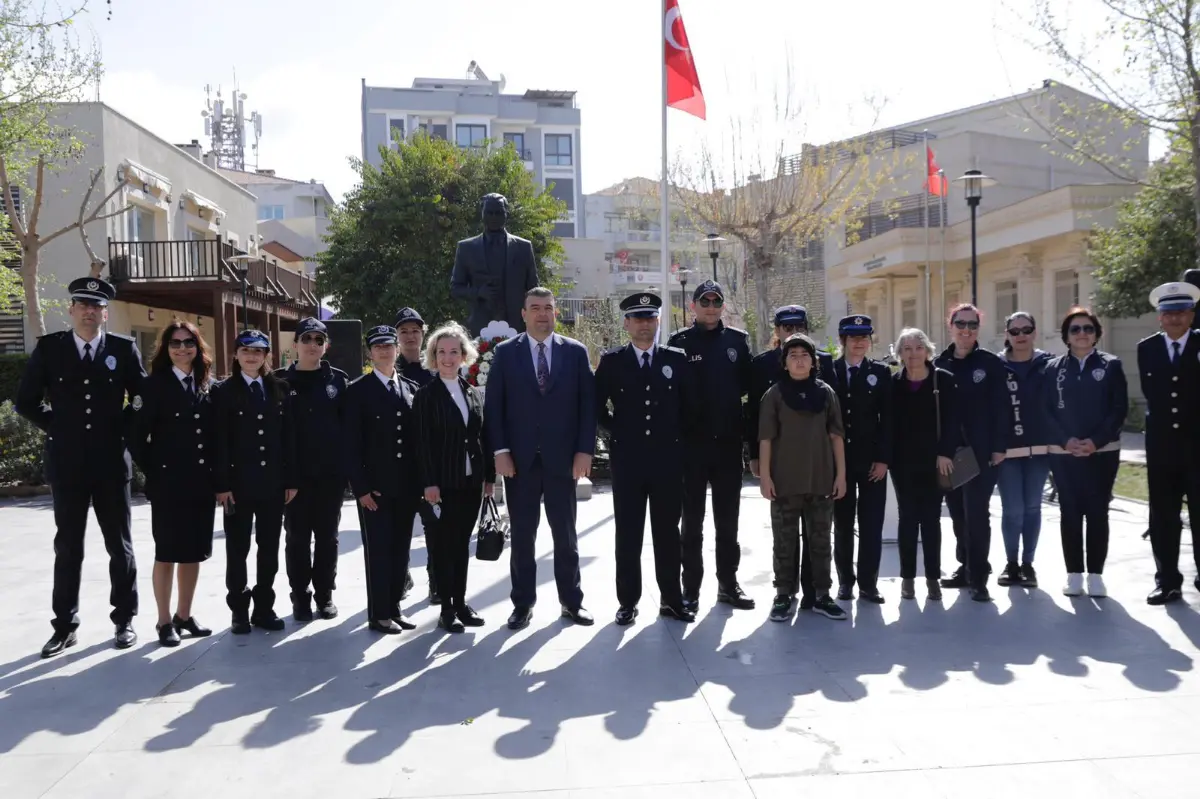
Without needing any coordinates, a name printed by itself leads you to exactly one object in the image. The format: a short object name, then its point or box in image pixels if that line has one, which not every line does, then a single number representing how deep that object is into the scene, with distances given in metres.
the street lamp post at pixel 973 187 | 18.53
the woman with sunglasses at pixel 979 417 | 6.59
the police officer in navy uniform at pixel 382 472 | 5.92
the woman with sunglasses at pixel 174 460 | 5.69
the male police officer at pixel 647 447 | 6.09
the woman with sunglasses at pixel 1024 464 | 6.92
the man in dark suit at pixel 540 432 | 6.05
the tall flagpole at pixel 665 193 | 13.55
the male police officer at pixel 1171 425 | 6.31
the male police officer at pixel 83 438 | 5.63
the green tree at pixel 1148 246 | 20.73
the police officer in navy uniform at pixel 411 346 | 7.20
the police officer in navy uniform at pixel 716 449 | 6.30
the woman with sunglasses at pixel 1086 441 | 6.53
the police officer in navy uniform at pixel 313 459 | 6.19
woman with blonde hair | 5.84
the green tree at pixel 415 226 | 29.14
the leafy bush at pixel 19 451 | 13.65
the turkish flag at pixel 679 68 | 13.56
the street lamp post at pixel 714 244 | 24.69
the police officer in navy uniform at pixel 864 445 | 6.41
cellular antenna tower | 63.81
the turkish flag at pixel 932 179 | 26.48
